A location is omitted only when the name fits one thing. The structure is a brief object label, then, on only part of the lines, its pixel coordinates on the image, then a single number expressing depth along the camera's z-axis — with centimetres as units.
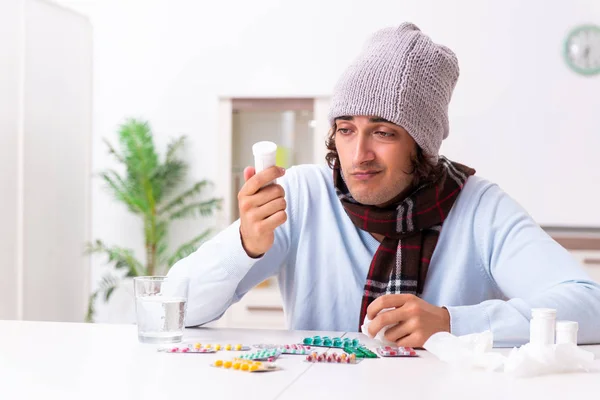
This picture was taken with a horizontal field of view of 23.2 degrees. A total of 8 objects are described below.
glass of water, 208
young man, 229
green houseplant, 560
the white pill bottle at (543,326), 192
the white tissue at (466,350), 190
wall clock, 521
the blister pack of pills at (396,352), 200
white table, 176
